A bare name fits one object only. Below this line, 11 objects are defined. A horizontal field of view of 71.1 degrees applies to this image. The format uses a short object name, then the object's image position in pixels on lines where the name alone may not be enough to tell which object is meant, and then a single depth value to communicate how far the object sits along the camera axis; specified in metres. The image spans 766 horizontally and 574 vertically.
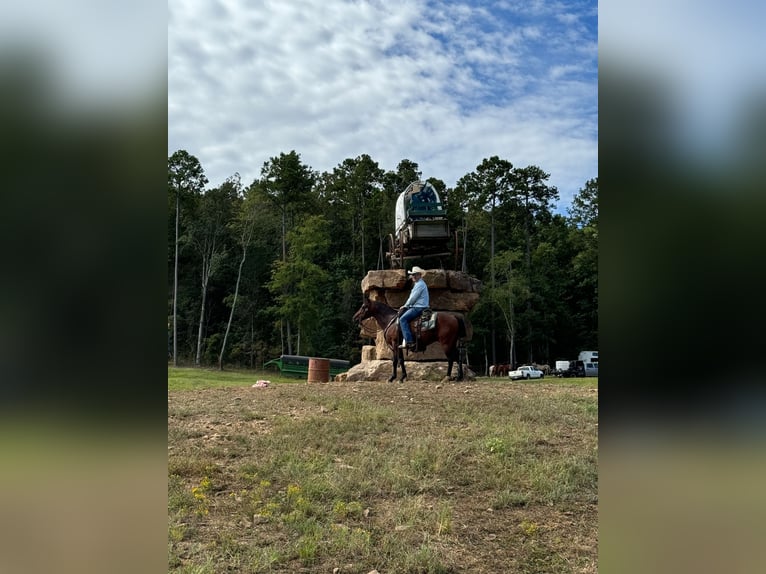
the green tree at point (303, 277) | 31.95
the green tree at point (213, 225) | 36.91
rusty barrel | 15.15
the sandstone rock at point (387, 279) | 15.82
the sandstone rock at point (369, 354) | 17.08
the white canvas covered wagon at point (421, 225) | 16.61
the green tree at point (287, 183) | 35.62
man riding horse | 12.53
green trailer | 26.56
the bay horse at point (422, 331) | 12.72
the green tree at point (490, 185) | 40.53
